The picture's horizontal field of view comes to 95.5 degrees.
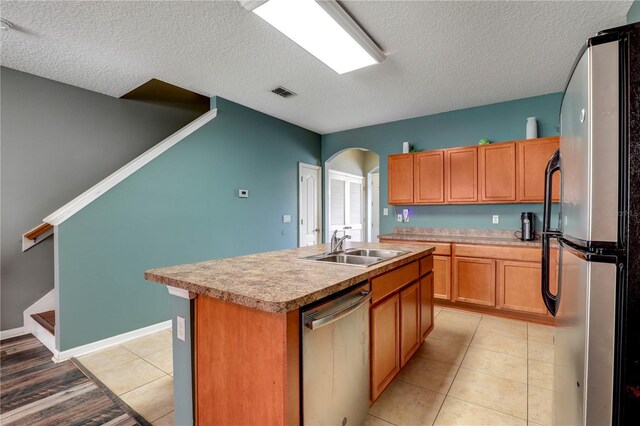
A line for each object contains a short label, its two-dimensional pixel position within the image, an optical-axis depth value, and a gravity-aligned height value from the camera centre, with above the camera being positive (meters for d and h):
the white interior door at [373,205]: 7.64 +0.17
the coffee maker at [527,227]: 3.66 -0.20
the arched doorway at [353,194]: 5.91 +0.40
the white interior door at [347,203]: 6.01 +0.18
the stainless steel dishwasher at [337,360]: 1.24 -0.71
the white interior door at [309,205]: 5.24 +0.12
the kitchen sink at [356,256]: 2.20 -0.36
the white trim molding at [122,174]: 2.58 +0.39
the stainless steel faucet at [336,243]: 2.38 -0.27
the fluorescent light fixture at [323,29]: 2.01 +1.42
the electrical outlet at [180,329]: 1.52 -0.62
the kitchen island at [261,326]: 1.15 -0.53
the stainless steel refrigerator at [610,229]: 0.72 -0.05
